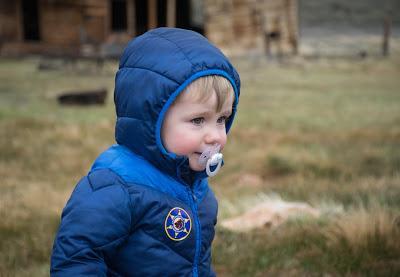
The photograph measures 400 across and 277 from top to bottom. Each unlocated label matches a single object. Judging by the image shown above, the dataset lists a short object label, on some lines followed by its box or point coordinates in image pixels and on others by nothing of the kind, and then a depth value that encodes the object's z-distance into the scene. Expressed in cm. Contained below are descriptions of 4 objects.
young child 201
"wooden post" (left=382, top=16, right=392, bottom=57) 2161
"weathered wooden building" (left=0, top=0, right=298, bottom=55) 1920
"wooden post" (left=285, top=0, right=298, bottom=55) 2238
